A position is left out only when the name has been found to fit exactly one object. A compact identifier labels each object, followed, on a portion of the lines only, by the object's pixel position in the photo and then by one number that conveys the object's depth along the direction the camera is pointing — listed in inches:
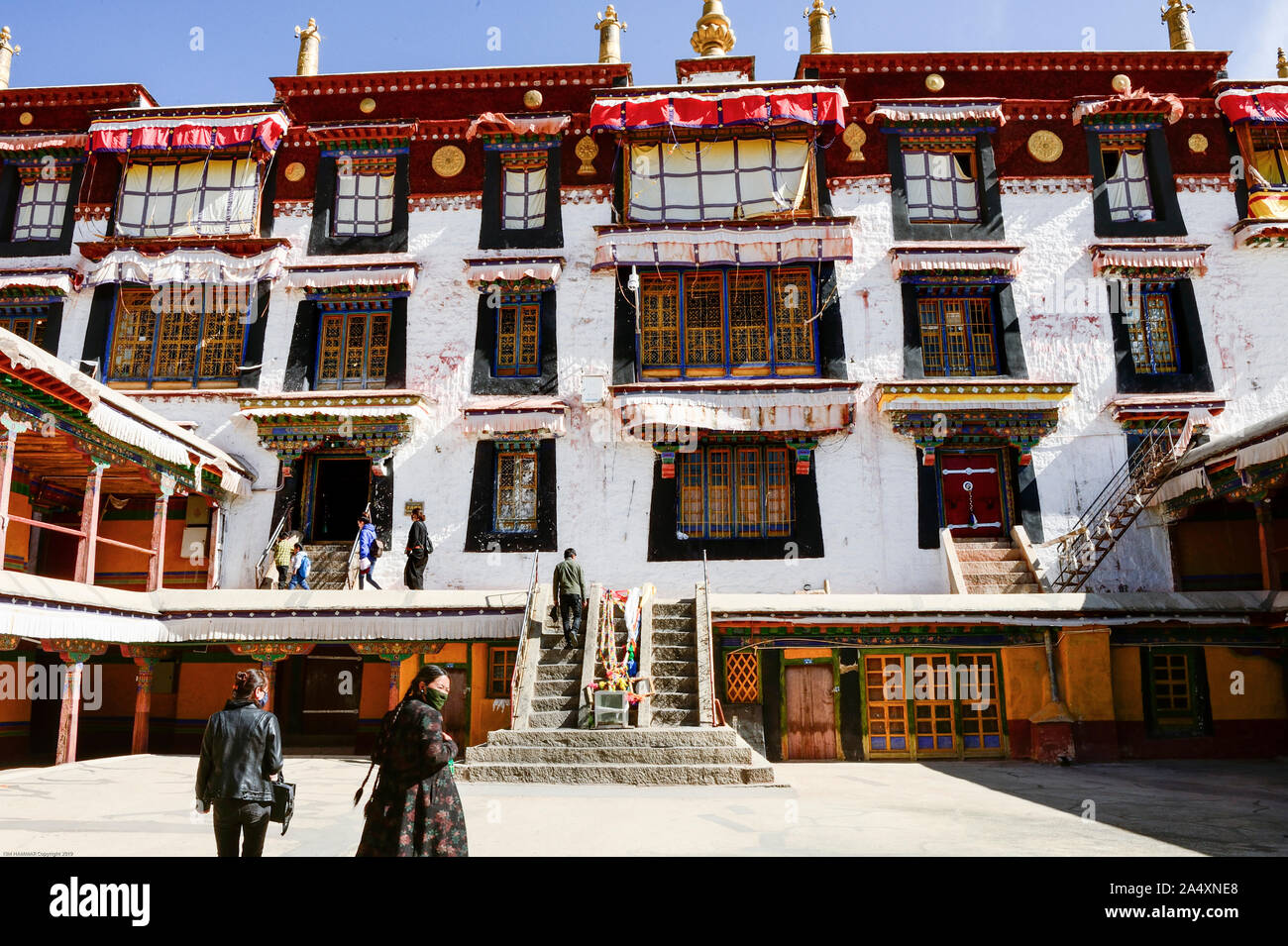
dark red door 698.2
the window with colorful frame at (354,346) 745.0
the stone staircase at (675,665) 475.5
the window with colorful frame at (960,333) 727.1
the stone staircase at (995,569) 647.1
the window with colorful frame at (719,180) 749.9
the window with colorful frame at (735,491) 700.7
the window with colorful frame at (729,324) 725.9
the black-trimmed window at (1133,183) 745.6
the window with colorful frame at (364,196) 774.5
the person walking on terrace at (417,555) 655.0
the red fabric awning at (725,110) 730.8
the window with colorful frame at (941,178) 756.0
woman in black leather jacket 212.8
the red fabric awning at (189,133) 761.6
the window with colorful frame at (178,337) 748.6
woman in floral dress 199.9
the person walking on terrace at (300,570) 652.1
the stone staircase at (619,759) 422.6
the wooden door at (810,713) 578.9
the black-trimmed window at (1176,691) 591.2
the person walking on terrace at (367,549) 661.3
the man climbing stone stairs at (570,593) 528.1
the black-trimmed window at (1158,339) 714.2
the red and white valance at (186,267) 746.2
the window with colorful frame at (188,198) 772.0
